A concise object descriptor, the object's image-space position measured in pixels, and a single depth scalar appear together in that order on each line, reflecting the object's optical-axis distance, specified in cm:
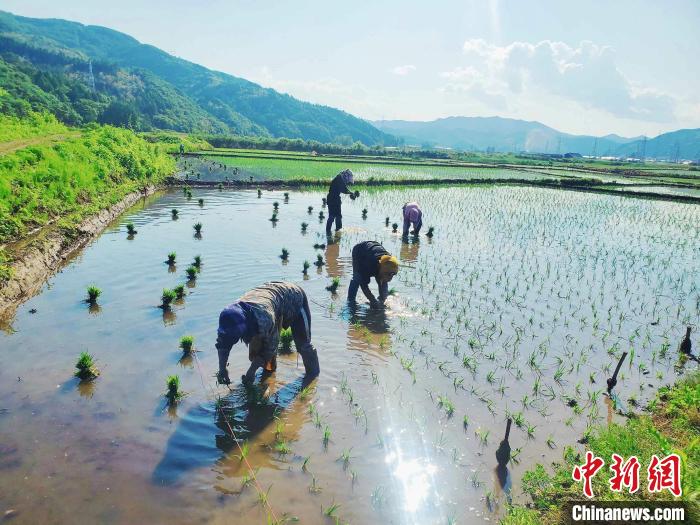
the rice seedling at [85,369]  618
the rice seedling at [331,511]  431
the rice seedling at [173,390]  582
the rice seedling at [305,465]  489
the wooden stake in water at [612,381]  655
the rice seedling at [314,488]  459
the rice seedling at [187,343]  713
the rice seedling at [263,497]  440
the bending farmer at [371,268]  842
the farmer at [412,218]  1620
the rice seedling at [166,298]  891
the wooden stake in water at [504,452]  489
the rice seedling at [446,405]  608
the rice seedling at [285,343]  749
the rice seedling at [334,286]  1044
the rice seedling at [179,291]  938
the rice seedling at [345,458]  502
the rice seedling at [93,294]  890
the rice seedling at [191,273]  1071
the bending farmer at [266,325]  505
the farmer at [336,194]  1581
